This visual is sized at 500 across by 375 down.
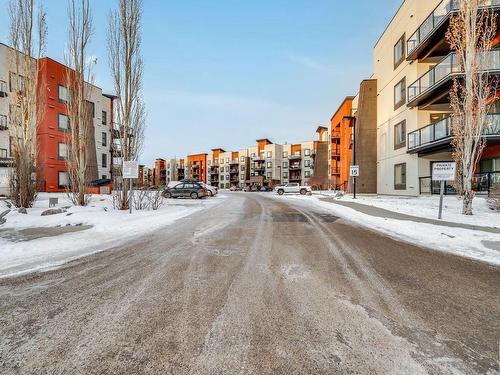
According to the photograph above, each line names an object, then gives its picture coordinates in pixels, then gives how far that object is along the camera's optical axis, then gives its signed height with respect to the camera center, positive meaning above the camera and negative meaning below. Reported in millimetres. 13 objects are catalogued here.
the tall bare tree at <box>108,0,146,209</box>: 13602 +4503
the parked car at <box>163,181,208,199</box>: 29016 -964
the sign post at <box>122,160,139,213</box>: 12347 +515
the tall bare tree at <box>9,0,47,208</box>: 13711 +3734
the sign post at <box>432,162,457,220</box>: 10812 +376
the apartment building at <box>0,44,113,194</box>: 28000 +5755
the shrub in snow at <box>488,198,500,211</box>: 12376 -986
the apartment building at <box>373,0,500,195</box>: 16430 +5681
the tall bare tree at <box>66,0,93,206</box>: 14953 +3548
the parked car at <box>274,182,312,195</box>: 40194 -1084
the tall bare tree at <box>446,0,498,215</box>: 12156 +4253
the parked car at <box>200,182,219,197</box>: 33209 -1108
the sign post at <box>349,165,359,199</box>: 21797 +900
